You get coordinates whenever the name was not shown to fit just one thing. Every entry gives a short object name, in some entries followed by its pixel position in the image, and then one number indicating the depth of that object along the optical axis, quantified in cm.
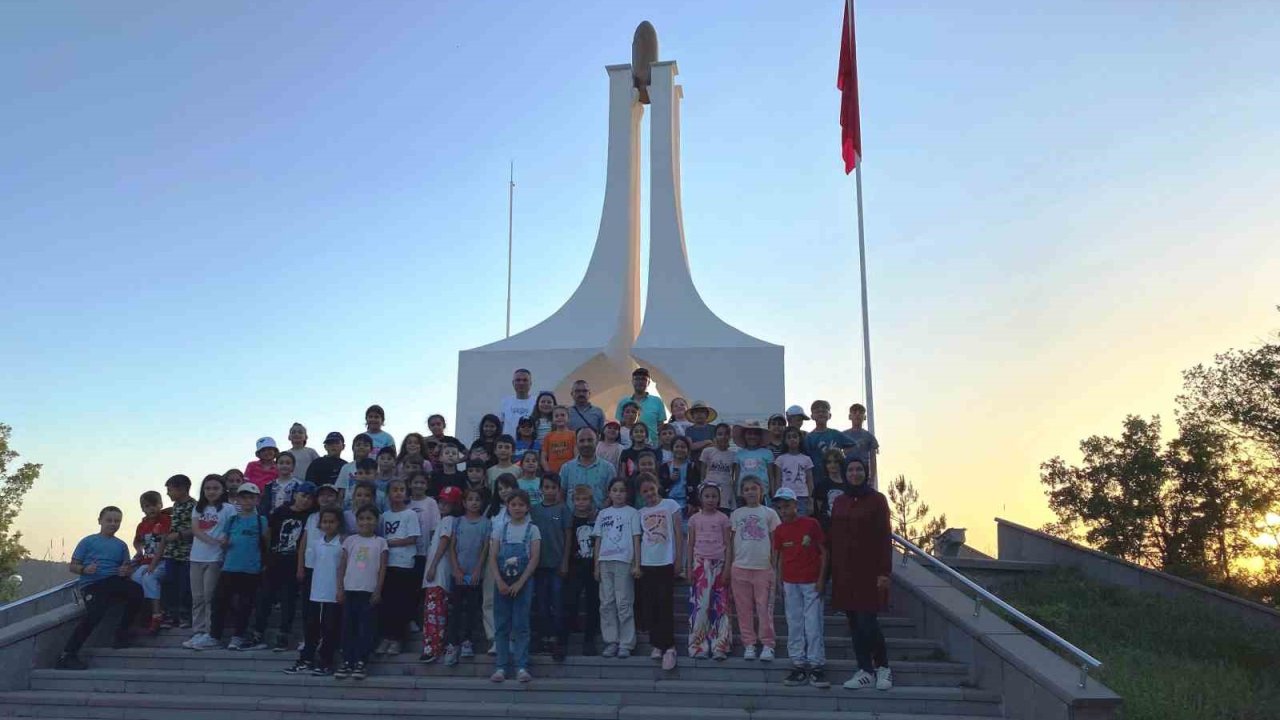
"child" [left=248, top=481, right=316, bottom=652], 730
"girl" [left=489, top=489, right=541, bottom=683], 652
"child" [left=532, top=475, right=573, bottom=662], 677
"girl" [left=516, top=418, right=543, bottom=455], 848
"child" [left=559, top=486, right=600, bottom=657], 696
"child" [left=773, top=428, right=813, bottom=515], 779
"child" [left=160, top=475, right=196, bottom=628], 768
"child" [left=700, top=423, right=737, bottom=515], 787
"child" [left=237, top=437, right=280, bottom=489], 830
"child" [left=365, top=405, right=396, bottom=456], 861
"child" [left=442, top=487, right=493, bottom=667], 685
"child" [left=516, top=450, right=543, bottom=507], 736
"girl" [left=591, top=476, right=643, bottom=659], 673
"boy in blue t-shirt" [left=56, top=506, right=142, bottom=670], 733
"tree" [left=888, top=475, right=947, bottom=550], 1733
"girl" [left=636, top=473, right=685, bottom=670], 661
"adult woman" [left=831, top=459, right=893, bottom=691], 624
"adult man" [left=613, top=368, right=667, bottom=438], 930
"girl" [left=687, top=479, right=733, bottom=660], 666
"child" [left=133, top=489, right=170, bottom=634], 766
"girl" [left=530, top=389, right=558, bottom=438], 878
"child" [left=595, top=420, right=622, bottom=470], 811
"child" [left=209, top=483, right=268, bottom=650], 732
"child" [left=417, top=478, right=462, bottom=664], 680
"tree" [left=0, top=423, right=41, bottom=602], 2075
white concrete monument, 1301
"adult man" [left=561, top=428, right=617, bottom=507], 738
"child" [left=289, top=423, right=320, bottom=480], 868
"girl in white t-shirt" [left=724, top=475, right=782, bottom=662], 663
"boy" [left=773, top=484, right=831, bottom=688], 636
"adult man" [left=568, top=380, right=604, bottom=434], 867
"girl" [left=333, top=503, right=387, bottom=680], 671
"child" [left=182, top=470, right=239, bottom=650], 737
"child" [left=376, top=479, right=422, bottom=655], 698
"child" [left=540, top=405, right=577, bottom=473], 814
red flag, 1323
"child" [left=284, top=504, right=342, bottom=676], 678
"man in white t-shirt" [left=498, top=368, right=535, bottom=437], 923
